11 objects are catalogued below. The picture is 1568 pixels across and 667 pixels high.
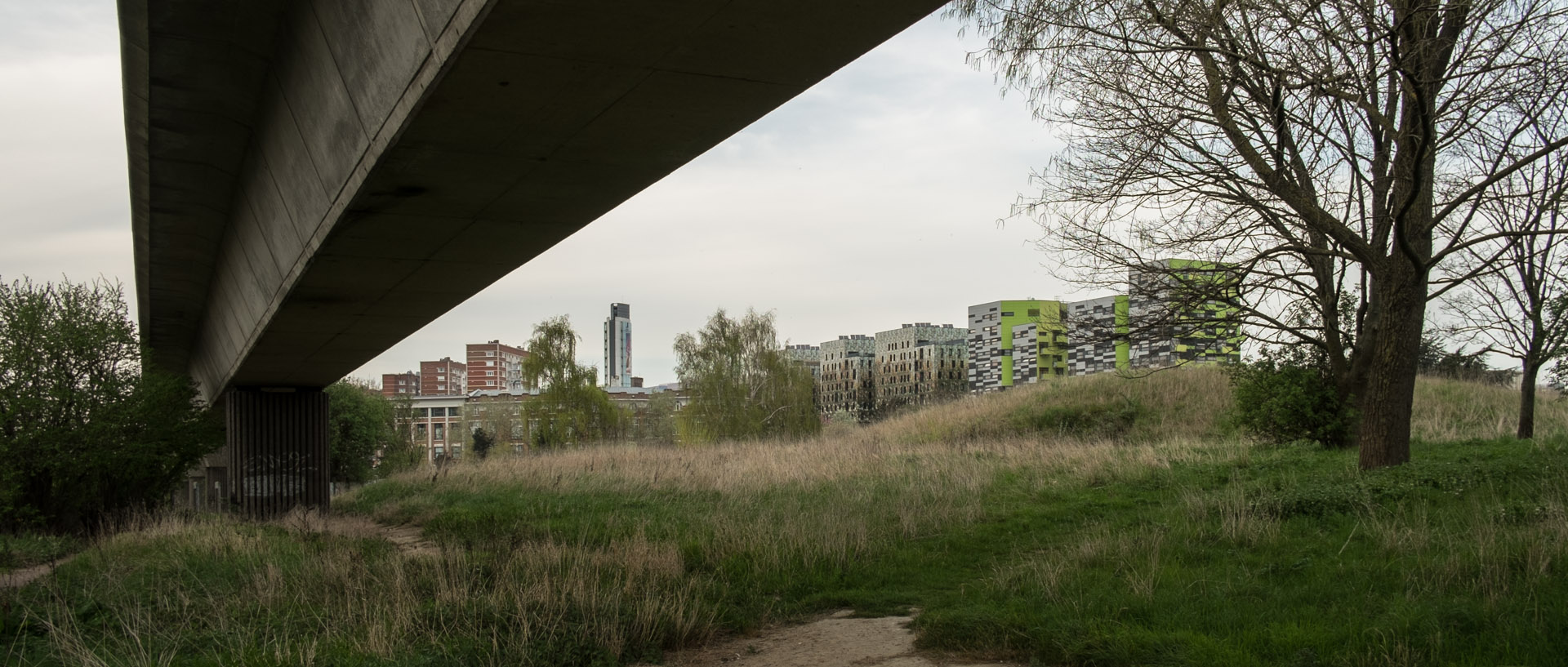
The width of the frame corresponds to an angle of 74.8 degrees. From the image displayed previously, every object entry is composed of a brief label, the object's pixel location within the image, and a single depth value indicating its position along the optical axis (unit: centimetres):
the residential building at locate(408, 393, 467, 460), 12975
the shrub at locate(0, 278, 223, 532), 1738
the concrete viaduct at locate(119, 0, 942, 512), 415
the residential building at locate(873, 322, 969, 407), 12700
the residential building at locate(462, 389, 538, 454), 8093
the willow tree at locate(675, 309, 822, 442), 4959
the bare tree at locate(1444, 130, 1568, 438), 1337
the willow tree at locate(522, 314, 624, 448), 5241
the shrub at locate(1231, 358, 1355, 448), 1595
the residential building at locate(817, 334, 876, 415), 13025
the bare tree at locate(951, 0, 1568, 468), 857
